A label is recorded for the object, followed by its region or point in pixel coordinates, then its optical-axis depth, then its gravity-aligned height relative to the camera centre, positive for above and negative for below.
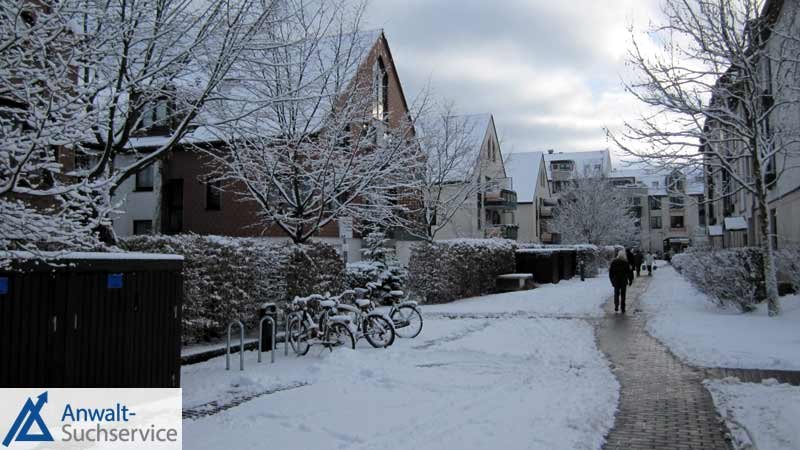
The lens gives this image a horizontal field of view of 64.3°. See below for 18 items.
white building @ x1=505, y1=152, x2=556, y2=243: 55.69 +5.91
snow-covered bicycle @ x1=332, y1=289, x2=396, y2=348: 11.43 -1.24
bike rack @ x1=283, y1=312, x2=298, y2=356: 10.97 -1.44
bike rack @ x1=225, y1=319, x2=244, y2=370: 9.55 -1.47
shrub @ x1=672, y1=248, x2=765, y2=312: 14.99 -0.40
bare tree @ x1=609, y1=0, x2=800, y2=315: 13.33 +3.73
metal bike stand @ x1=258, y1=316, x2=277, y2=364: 10.52 -1.17
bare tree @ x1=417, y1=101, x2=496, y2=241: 26.38 +4.09
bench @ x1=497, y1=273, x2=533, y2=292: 25.55 -0.88
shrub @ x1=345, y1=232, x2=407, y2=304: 21.42 -0.51
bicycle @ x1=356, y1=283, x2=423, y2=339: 13.25 -1.17
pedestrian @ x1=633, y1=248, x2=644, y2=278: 40.89 +0.14
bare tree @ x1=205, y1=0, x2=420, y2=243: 14.33 +2.72
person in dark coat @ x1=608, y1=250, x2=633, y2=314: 17.52 -0.41
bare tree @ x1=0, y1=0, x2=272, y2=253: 4.99 +1.92
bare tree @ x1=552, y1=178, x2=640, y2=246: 49.03 +3.63
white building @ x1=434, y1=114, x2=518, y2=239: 31.78 +3.87
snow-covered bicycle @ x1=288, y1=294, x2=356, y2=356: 10.95 -1.19
